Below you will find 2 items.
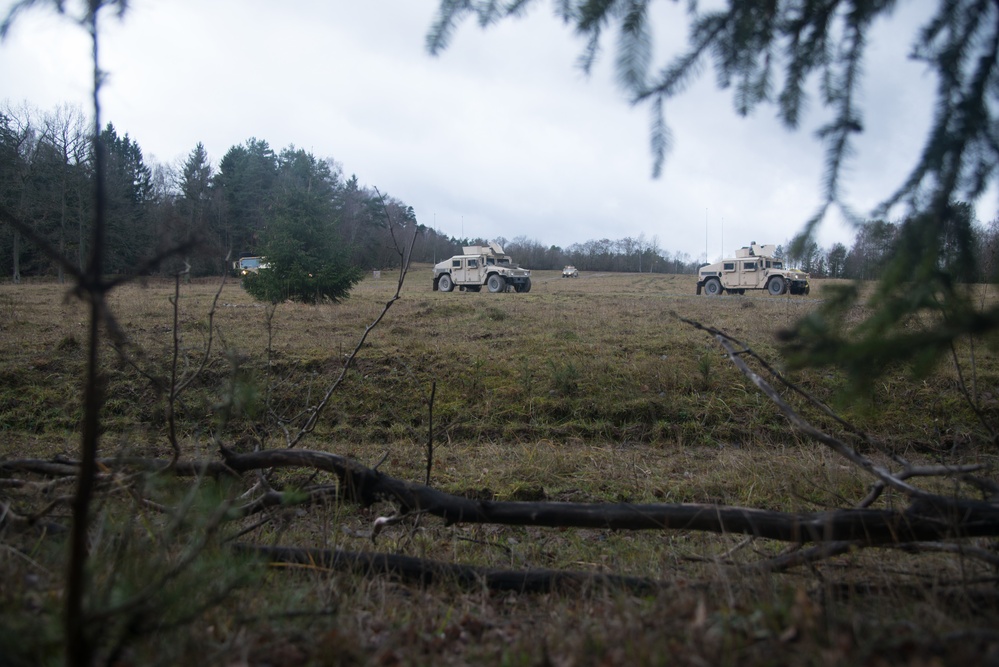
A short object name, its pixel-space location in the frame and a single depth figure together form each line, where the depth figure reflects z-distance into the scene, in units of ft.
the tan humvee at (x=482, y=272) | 99.25
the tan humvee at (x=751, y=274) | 85.81
